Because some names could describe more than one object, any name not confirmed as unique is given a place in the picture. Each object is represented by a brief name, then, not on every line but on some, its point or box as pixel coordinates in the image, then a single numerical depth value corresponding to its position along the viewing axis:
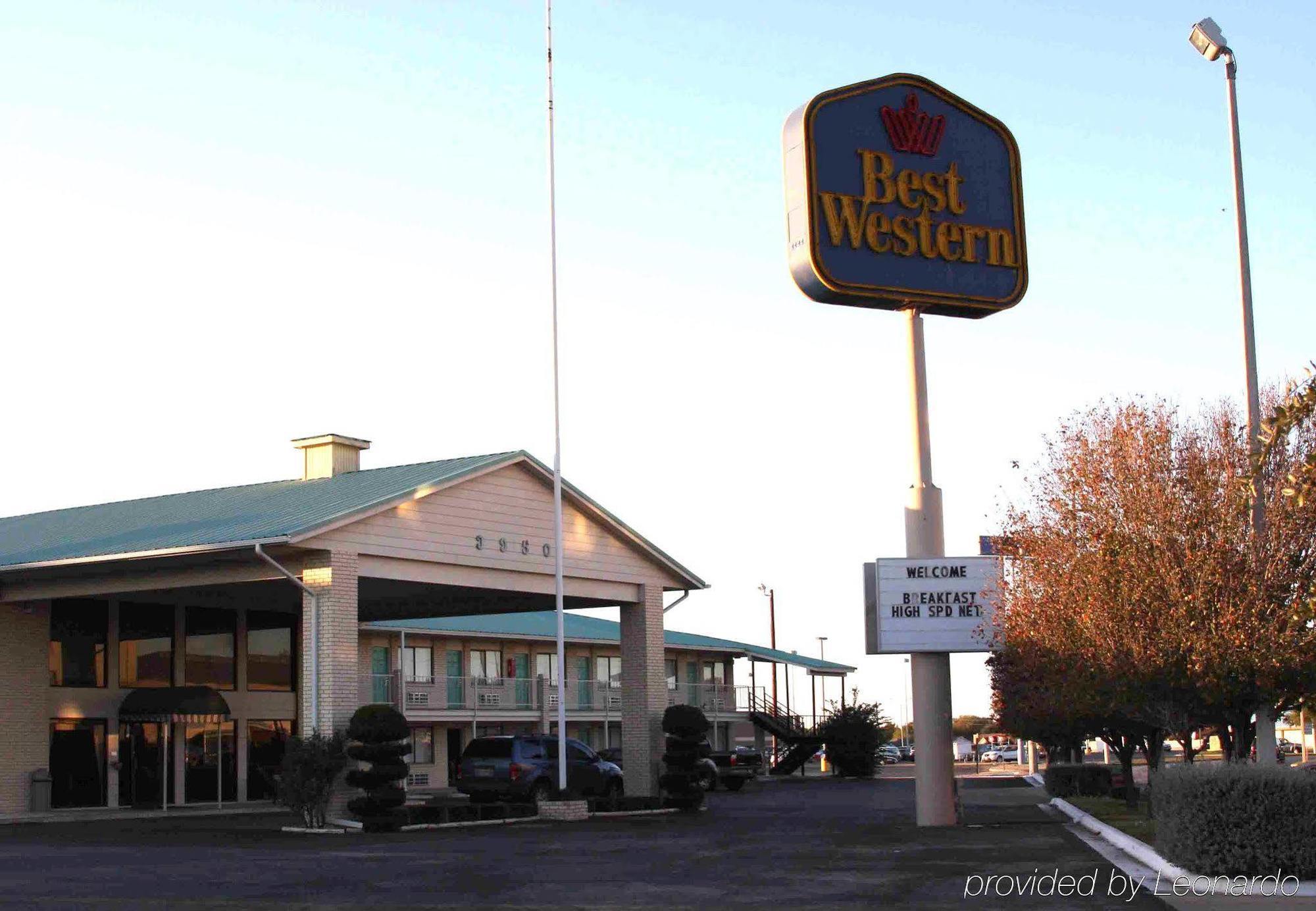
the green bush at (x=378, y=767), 26.12
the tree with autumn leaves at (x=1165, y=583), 19.08
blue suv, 32.03
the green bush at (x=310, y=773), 25.91
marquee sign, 23.88
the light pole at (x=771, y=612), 80.50
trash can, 31.89
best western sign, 23.66
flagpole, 28.88
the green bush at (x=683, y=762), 32.34
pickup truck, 48.22
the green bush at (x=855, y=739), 60.81
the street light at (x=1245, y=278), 18.92
